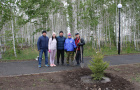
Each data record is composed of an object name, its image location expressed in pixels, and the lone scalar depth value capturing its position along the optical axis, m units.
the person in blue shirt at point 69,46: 8.03
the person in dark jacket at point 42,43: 7.80
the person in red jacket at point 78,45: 7.82
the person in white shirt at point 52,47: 7.98
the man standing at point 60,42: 8.20
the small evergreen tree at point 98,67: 5.26
